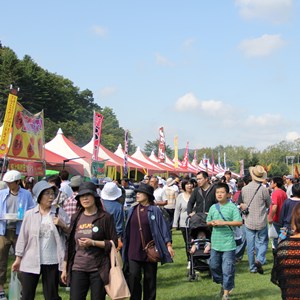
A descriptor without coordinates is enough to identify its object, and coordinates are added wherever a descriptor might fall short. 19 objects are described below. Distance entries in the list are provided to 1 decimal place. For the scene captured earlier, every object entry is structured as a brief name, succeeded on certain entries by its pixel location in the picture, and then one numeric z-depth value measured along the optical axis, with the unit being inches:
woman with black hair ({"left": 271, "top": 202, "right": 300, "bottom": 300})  142.2
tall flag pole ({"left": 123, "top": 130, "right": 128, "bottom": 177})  899.1
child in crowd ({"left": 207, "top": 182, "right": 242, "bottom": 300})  270.5
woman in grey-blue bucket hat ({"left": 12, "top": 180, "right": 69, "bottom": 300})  204.4
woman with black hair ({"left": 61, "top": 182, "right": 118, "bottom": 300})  186.7
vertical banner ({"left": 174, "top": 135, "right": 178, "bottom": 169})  1803.6
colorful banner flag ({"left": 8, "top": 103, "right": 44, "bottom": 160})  500.1
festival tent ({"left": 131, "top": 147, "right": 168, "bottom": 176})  1604.3
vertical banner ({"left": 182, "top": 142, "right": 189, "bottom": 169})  2104.3
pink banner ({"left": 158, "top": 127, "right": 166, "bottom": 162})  1455.5
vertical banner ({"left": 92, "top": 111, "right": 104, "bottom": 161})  718.1
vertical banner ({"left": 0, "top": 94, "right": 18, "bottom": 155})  457.7
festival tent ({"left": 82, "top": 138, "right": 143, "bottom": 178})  1168.6
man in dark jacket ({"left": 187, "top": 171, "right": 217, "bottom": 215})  341.1
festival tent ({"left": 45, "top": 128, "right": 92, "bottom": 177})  1008.2
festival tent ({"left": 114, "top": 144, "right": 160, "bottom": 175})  1437.6
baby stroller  327.0
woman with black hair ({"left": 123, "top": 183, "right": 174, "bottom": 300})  233.5
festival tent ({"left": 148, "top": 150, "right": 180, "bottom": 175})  1758.6
